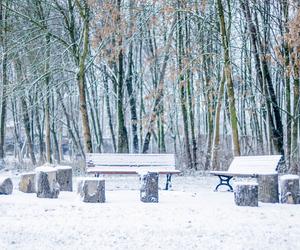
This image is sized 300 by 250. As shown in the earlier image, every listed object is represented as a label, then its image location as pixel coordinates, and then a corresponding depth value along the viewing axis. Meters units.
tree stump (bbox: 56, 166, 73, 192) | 10.28
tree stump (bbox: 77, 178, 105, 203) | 8.57
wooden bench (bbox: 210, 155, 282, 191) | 10.32
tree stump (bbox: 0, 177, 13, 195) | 9.41
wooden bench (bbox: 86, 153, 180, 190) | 12.25
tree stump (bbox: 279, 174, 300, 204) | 9.12
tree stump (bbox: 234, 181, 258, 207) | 8.48
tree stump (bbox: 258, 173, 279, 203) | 9.29
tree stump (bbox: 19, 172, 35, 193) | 9.96
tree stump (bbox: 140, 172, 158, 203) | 8.88
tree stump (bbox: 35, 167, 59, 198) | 9.02
